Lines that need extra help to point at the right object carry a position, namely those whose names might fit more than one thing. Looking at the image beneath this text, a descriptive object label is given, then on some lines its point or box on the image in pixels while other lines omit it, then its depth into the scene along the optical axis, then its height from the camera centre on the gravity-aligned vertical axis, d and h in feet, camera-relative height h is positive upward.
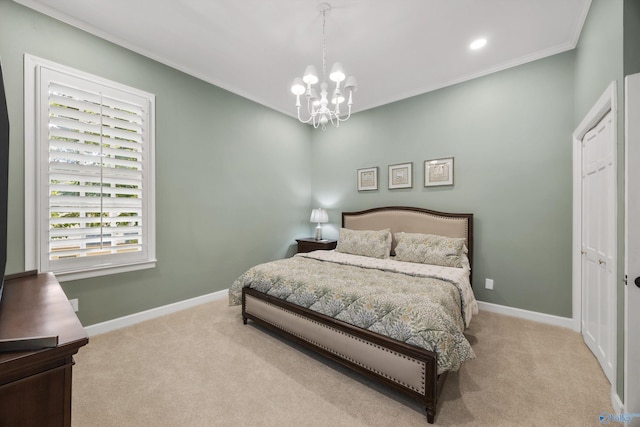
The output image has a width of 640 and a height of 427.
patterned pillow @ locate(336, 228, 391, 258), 11.28 -1.32
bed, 5.37 -2.26
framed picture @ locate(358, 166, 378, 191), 13.64 +1.82
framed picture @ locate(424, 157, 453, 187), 11.36 +1.83
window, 7.27 +1.19
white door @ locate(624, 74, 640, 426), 4.71 -0.64
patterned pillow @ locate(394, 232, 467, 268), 9.57 -1.38
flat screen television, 3.84 +0.47
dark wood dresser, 2.35 -1.52
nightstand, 13.93 -1.71
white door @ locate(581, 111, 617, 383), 5.91 -0.74
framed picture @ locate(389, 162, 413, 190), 12.50 +1.84
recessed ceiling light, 8.73 +5.72
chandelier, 7.23 +3.73
